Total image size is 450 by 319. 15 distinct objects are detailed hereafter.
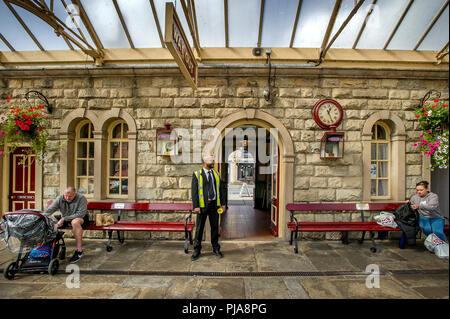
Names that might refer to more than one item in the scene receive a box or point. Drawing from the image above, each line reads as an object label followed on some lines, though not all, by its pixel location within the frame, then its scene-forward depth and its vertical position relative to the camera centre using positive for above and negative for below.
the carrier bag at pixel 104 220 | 4.54 -1.24
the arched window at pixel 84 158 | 5.50 +0.12
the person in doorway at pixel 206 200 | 4.08 -0.71
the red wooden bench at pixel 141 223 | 4.38 -1.32
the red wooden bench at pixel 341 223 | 4.41 -1.31
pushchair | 3.38 -1.29
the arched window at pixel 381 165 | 5.41 -0.03
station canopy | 4.57 +2.99
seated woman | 3.94 -0.89
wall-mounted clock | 5.06 +1.21
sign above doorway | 2.87 +1.83
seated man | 4.01 -0.94
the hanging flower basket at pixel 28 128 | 4.59 +0.76
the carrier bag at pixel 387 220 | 4.52 -1.20
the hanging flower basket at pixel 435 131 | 3.89 +0.69
